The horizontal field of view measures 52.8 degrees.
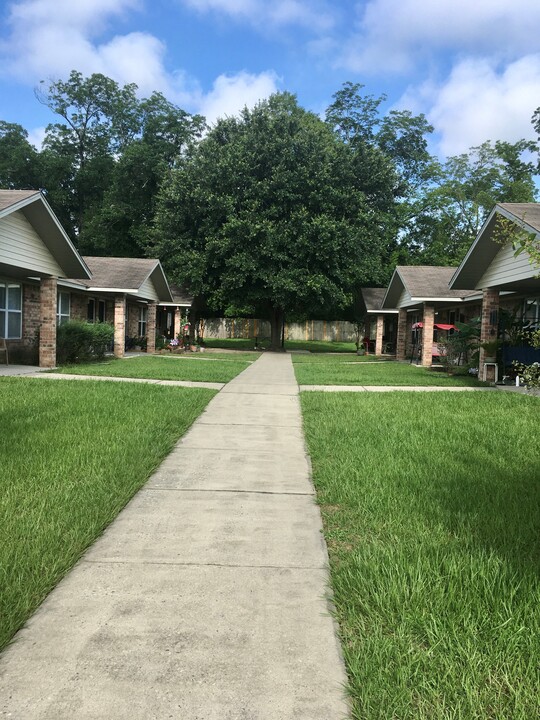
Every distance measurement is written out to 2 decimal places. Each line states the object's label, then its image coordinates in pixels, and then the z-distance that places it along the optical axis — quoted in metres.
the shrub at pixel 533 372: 6.16
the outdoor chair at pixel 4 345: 15.40
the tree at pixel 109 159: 40.84
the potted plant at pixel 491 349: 14.16
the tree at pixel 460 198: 43.66
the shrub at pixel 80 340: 16.48
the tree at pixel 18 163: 46.06
